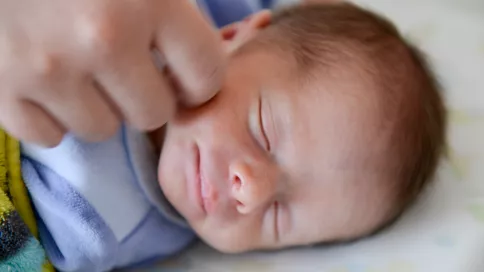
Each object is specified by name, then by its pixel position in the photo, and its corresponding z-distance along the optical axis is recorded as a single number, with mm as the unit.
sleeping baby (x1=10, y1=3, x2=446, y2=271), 513
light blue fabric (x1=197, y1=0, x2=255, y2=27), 624
